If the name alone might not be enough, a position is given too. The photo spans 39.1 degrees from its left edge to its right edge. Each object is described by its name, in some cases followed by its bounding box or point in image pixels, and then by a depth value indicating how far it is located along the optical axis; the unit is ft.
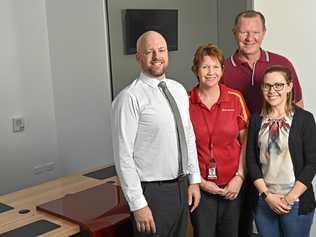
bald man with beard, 5.65
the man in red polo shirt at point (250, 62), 7.05
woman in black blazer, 6.29
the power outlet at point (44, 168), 11.85
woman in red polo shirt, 6.42
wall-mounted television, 10.56
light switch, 11.23
